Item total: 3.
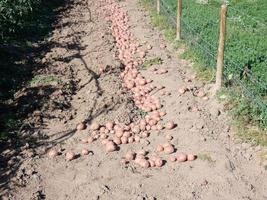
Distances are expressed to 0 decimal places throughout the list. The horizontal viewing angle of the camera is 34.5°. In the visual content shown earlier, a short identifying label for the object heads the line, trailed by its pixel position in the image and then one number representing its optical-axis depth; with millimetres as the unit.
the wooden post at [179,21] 9867
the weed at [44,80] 7929
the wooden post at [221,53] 6930
